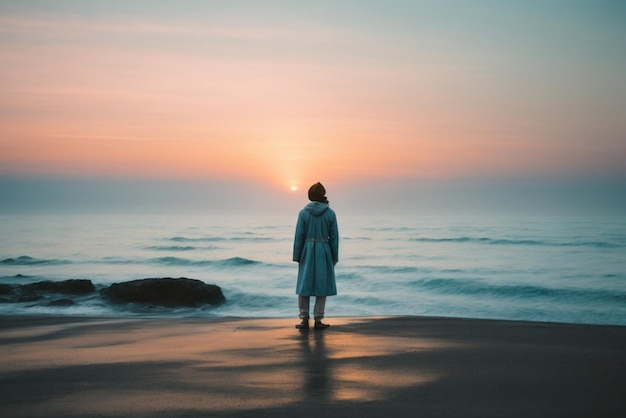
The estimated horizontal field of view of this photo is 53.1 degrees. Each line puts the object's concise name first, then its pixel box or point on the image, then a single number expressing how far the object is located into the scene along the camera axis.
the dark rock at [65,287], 17.84
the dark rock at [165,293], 16.23
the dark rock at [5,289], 17.55
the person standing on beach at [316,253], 9.70
